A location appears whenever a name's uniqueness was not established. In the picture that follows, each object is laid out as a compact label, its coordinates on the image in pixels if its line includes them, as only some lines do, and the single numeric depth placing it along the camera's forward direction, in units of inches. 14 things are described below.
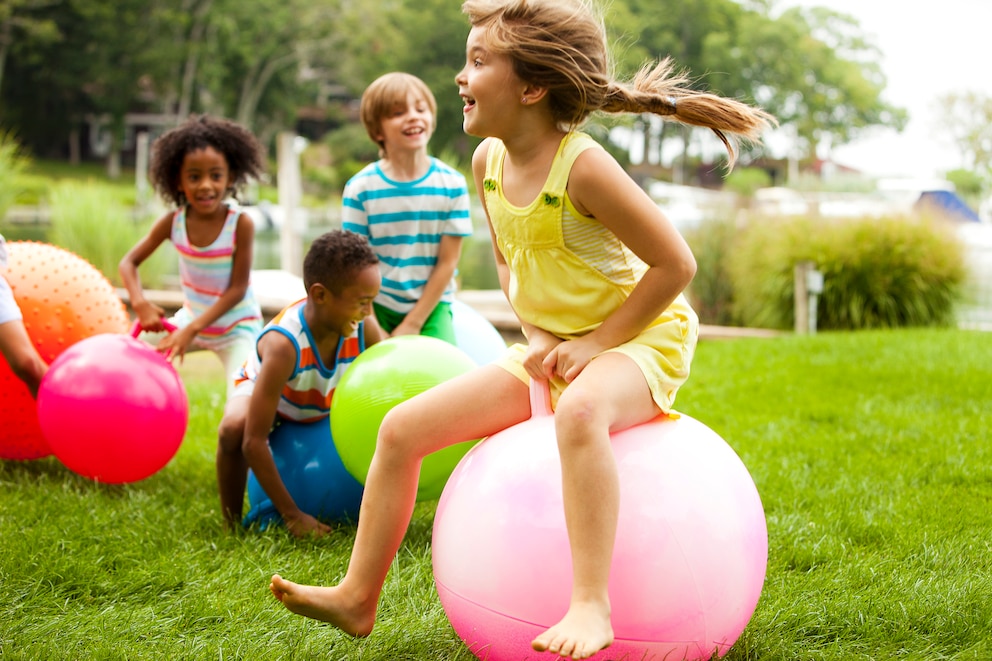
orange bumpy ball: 190.2
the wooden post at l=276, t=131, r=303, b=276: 523.2
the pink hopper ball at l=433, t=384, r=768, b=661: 99.0
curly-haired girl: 192.2
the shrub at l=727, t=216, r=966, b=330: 432.8
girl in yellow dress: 105.7
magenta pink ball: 169.8
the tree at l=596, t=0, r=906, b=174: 2586.1
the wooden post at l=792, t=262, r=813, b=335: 424.2
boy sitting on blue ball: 152.6
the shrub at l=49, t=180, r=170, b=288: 501.4
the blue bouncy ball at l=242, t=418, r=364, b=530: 161.8
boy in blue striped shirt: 184.9
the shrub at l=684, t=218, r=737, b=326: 495.8
